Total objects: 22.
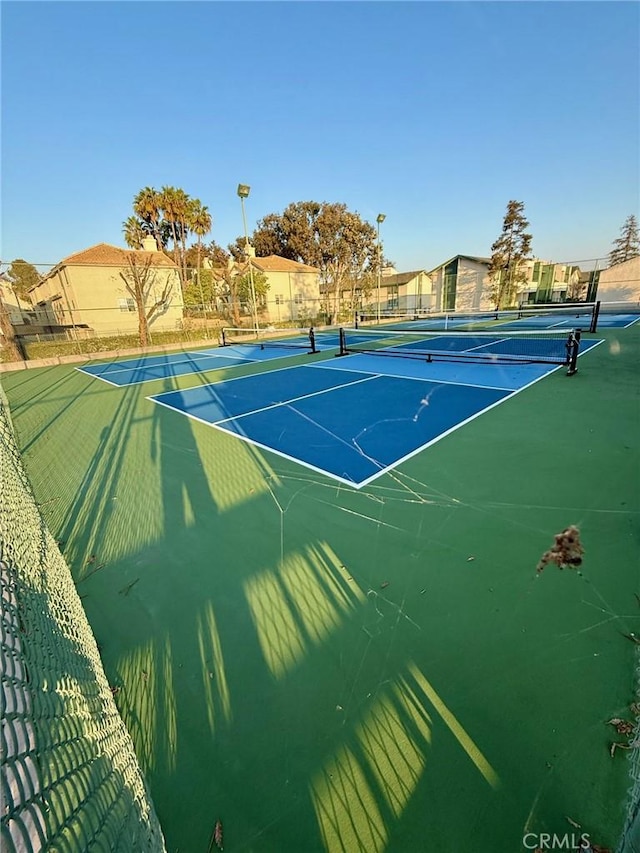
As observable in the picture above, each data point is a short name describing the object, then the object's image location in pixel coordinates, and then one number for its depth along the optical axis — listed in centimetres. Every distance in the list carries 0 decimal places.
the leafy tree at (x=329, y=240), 3641
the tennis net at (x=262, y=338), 1973
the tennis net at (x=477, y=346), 1129
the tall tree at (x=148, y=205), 3077
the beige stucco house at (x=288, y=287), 3281
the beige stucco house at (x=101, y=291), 2312
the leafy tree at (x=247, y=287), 2683
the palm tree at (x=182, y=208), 3083
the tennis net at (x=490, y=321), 2055
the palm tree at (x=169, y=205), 3067
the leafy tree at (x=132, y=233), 2588
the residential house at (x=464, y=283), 3675
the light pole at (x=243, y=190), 1662
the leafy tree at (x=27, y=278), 4306
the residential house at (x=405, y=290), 4369
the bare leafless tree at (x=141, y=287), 1866
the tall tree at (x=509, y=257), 3469
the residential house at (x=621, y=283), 2803
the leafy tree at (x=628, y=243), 5622
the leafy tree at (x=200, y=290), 2617
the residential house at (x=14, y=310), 1575
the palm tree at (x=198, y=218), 3128
